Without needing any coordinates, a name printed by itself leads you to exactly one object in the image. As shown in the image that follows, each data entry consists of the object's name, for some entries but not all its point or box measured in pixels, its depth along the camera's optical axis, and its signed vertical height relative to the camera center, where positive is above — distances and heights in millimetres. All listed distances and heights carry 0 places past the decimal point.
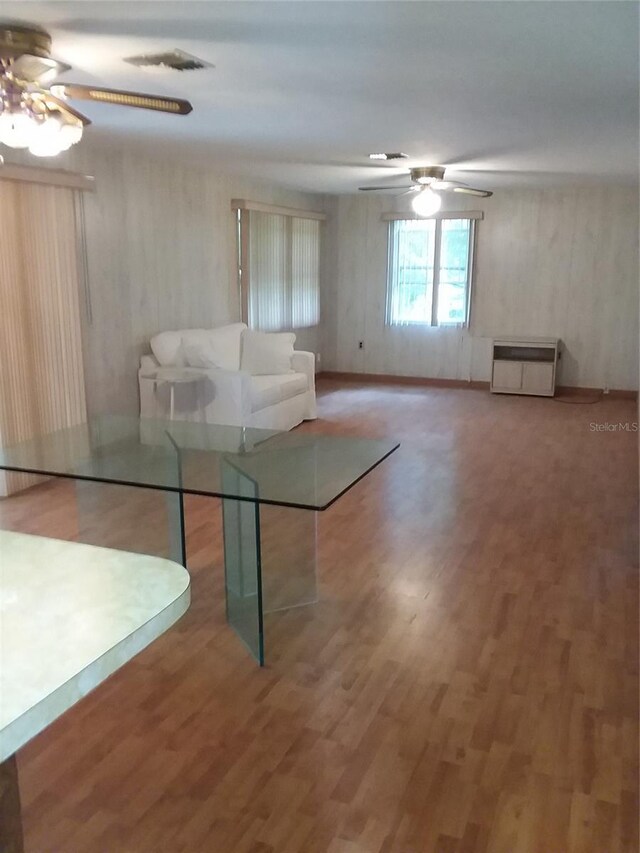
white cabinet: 7707 -978
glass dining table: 2594 -760
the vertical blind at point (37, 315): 4324 -255
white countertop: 997 -569
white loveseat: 5379 -819
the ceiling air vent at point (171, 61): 2724 +828
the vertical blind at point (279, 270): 7027 +63
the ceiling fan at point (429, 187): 5660 +758
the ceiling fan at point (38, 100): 2303 +575
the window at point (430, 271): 8180 +64
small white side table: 5312 -787
